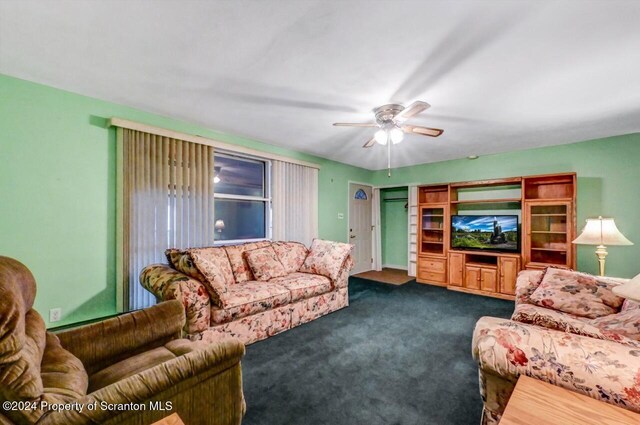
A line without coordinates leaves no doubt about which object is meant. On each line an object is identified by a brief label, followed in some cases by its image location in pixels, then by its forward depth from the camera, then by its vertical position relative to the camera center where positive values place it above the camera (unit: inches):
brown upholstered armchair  32.4 -26.5
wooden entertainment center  162.2 -10.3
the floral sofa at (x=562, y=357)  40.5 -24.4
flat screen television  172.6 -13.2
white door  231.6 -11.4
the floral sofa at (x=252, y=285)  95.8 -32.2
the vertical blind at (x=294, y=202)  169.3 +6.9
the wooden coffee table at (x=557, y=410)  36.8 -28.4
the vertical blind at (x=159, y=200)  113.7 +5.5
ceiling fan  105.7 +36.8
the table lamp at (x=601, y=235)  121.6 -10.3
